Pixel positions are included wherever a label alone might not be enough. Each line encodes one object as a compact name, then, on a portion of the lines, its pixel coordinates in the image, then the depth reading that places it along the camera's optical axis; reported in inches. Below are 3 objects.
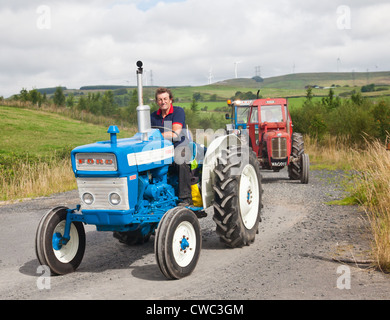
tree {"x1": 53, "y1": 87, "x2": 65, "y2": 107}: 2645.2
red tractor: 514.0
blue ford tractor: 194.5
